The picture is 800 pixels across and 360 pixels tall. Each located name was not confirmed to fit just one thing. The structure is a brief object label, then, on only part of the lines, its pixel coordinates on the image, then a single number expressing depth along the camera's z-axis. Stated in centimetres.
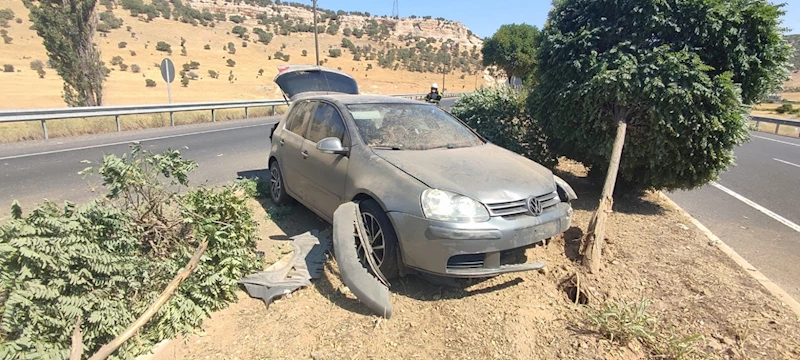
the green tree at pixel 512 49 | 3984
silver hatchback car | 322
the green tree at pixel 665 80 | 500
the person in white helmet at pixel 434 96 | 1362
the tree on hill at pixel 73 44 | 1563
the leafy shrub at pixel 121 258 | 246
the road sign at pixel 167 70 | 1667
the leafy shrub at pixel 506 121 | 695
